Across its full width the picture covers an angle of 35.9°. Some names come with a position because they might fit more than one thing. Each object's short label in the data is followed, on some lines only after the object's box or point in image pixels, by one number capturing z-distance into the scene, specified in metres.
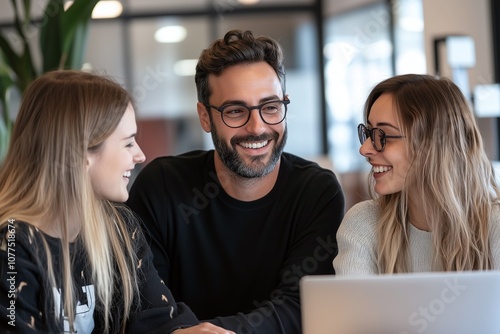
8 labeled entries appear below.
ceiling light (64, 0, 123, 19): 7.90
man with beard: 2.12
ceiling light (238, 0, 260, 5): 7.95
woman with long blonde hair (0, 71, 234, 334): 1.62
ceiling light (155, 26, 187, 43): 8.02
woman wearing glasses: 1.93
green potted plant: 3.49
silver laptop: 1.37
